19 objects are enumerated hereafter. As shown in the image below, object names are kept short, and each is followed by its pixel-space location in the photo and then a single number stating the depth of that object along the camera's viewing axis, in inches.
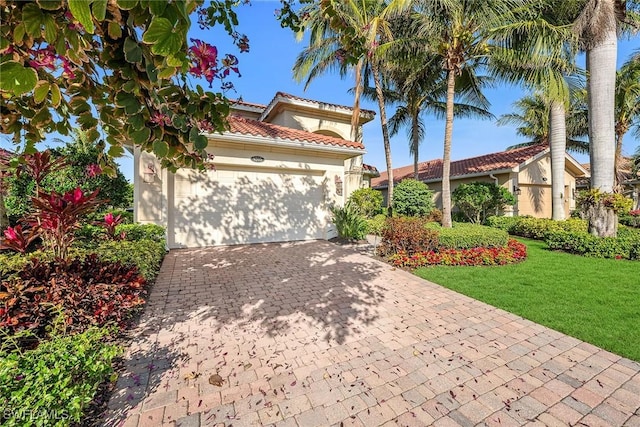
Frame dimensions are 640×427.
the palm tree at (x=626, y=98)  658.8
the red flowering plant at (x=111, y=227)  259.8
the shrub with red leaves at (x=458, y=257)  286.2
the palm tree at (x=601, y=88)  365.7
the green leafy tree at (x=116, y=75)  43.3
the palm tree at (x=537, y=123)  818.2
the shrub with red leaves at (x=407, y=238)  313.0
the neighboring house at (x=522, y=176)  645.3
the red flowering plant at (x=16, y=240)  186.4
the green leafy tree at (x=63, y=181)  344.2
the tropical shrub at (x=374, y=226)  442.9
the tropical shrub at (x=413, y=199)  512.4
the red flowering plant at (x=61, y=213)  161.6
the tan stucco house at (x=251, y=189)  334.6
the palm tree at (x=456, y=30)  348.8
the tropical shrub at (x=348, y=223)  408.8
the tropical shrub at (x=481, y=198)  588.4
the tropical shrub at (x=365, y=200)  491.8
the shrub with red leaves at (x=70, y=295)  112.9
